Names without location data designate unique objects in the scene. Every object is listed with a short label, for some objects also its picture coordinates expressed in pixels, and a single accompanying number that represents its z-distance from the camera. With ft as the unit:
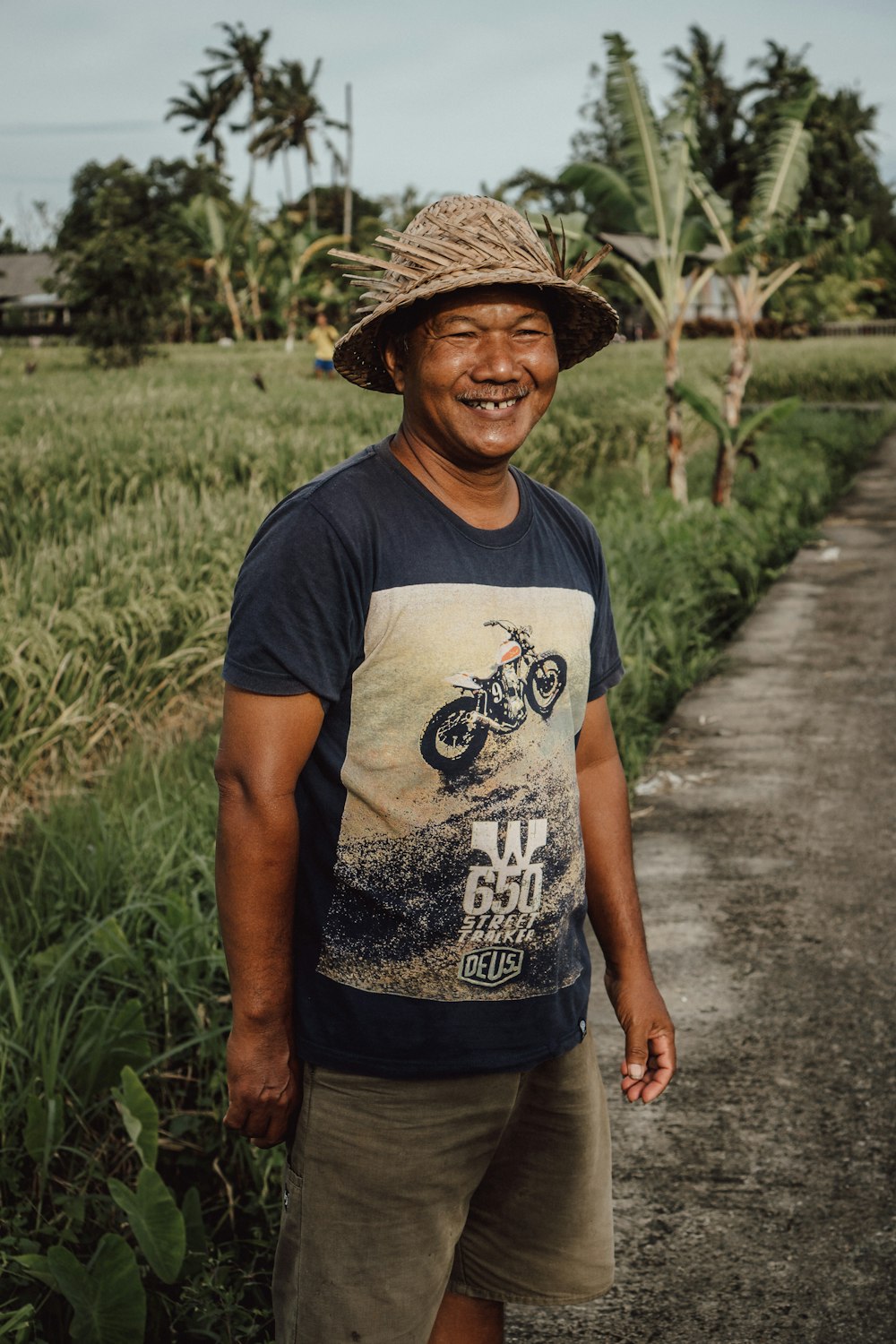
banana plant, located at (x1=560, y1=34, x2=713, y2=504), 32.30
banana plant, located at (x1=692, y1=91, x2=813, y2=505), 34.53
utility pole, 145.48
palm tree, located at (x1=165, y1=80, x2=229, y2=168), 195.21
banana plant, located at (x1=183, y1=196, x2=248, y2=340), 103.30
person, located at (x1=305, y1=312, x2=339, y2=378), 66.13
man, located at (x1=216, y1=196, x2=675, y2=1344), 4.72
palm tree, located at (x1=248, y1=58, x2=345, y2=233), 184.14
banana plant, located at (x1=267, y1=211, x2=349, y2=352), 107.76
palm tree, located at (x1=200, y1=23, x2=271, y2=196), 189.26
